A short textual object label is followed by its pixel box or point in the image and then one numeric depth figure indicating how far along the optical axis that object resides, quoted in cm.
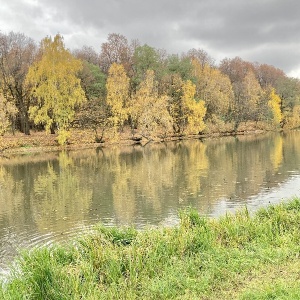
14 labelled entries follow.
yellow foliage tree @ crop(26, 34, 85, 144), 4969
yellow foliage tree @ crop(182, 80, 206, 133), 6306
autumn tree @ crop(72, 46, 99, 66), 7945
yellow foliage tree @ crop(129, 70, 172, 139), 5669
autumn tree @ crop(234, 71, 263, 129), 7381
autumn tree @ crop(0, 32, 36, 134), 5428
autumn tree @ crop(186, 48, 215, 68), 9319
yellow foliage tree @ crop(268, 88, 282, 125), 7862
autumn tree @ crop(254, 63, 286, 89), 10522
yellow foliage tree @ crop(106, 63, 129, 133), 5553
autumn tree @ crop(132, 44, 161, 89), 6266
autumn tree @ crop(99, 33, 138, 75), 7356
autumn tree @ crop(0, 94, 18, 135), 4662
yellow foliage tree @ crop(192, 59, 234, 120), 6988
